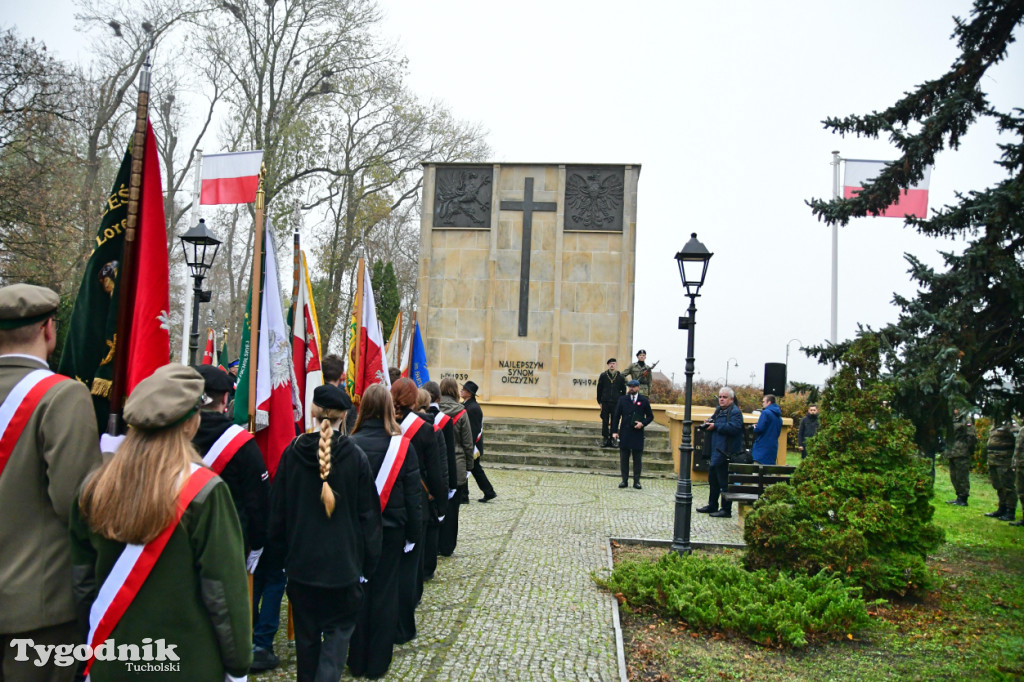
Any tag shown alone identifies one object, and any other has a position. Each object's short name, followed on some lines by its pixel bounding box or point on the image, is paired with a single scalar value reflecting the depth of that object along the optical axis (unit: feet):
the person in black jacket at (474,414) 36.78
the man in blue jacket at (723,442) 37.78
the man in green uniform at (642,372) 57.21
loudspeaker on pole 49.80
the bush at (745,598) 19.04
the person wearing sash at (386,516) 15.97
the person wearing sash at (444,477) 22.38
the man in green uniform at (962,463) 43.73
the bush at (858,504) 22.44
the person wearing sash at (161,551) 8.24
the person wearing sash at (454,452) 27.30
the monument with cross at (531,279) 68.80
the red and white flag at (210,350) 46.62
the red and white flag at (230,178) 33.83
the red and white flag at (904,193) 42.52
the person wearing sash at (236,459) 14.23
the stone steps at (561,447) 56.54
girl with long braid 13.23
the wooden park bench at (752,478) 35.04
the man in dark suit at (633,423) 46.03
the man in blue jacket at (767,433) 37.52
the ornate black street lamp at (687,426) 28.81
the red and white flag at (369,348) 24.75
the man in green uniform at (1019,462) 37.27
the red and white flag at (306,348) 19.30
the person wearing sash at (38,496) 8.68
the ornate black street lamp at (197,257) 38.01
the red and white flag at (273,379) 16.93
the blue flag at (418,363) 36.70
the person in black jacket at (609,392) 56.85
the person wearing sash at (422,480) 18.03
